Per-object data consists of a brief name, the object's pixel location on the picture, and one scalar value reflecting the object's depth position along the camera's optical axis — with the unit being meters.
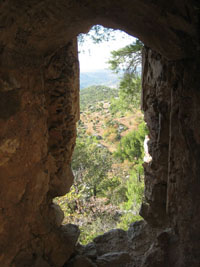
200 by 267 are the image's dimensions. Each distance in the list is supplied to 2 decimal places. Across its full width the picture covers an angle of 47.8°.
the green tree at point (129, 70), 4.79
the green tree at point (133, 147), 8.99
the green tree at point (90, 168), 9.46
